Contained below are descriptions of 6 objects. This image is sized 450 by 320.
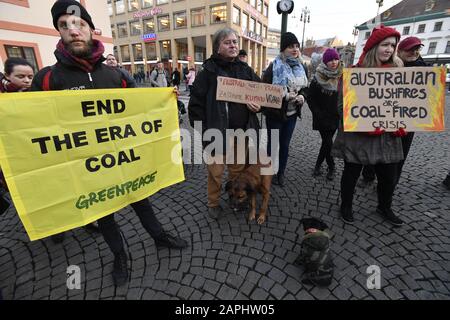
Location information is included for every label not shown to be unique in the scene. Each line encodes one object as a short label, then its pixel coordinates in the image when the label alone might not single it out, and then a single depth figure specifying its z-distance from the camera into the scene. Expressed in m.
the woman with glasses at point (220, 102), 2.57
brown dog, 2.94
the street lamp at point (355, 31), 50.38
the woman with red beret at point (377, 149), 2.45
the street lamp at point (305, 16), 37.22
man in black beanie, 1.76
